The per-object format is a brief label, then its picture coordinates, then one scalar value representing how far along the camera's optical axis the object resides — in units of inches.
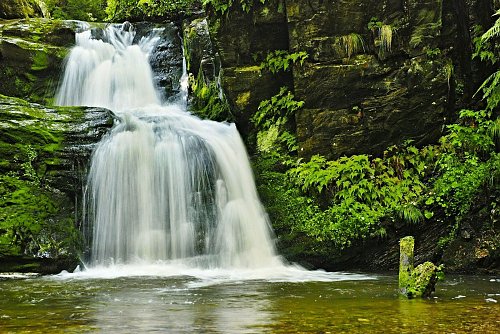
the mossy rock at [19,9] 714.8
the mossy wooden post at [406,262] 229.0
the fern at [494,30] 357.4
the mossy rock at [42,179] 388.2
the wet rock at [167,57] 642.2
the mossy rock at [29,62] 610.9
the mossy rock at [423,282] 226.4
